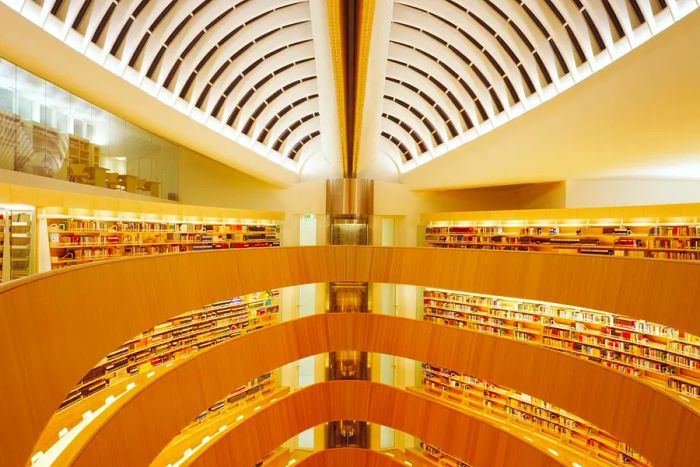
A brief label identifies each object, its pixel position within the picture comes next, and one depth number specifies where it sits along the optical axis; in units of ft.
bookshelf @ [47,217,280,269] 21.59
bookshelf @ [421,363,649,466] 24.17
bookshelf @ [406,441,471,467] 35.04
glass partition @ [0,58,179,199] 19.35
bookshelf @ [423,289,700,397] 21.27
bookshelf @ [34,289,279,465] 16.57
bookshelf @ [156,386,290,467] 24.85
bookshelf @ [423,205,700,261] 24.73
